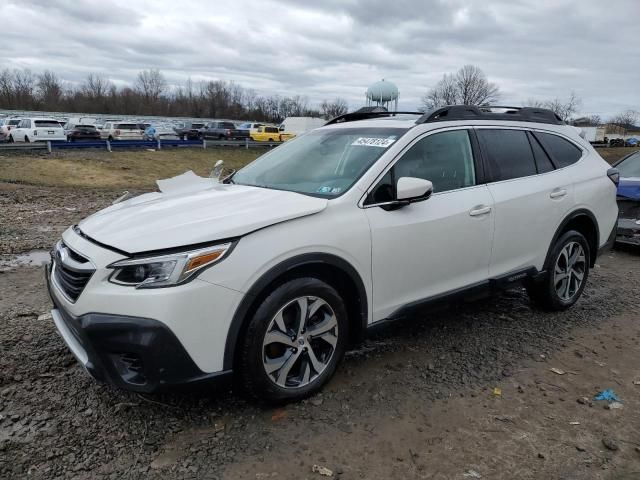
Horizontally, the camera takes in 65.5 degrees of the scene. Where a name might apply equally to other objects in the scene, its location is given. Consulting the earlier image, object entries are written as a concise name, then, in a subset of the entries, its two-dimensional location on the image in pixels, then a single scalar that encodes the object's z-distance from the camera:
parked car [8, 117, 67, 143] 27.20
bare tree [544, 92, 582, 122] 79.02
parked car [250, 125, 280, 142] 41.03
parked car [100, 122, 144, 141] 32.91
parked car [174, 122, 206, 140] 41.44
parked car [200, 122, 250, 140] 40.53
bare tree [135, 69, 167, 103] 102.17
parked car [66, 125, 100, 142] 29.41
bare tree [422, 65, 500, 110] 61.88
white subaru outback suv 2.55
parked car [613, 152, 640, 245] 7.30
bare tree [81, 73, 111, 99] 93.62
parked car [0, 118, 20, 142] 28.82
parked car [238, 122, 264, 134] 42.13
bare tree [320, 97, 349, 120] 92.60
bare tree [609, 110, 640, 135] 106.02
